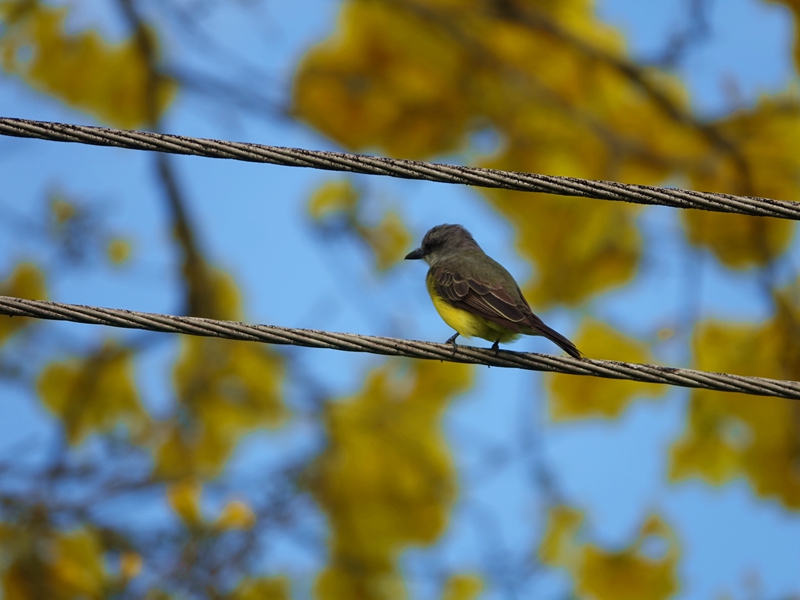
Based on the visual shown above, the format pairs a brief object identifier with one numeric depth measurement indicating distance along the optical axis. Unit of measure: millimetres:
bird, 9016
